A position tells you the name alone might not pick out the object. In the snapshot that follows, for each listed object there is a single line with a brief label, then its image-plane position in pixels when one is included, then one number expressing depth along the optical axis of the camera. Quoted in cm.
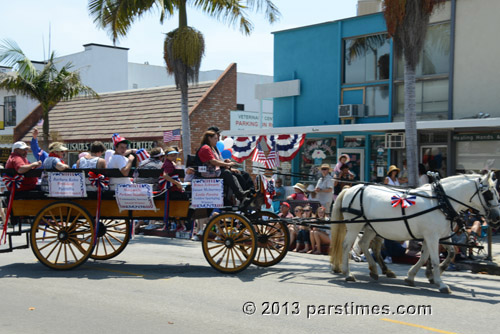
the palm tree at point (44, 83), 2236
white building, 3831
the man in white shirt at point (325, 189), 1472
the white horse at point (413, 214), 851
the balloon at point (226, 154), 1227
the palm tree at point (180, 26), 1656
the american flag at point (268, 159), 1834
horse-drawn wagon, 948
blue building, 1739
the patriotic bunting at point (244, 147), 1994
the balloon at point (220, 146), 1361
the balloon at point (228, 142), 1938
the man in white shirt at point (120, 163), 982
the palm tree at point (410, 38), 1273
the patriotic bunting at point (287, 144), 1912
